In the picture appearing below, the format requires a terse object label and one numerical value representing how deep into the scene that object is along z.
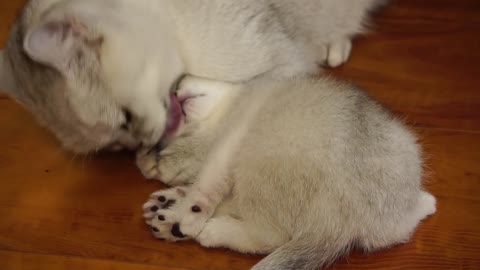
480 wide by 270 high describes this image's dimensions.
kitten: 0.72
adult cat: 0.71
